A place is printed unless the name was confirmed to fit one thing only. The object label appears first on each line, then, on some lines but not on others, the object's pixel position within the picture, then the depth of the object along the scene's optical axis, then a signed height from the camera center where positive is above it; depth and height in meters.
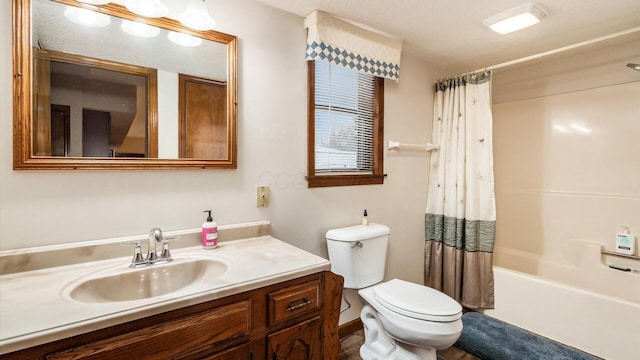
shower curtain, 2.29 -0.15
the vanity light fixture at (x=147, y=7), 1.18 +0.69
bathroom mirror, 1.09 +0.36
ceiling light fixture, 1.64 +0.93
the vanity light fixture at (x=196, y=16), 1.27 +0.70
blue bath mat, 1.88 -1.13
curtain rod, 1.74 +0.84
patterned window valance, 1.74 +0.84
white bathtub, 1.82 -0.94
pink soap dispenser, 1.37 -0.28
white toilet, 1.46 -0.68
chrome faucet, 1.17 -0.32
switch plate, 1.64 -0.11
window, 1.89 +0.35
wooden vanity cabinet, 0.78 -0.49
